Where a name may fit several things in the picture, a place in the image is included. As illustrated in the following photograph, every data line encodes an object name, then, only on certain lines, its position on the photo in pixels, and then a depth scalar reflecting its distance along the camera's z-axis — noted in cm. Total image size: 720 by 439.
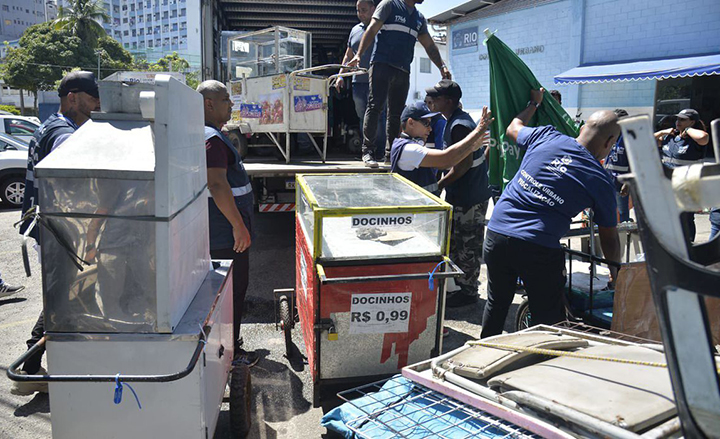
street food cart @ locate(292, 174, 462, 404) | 284
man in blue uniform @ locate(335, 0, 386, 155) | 652
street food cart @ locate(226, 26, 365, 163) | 635
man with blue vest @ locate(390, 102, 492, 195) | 364
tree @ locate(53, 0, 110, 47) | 4238
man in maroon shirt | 325
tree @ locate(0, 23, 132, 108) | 3622
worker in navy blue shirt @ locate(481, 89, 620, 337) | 291
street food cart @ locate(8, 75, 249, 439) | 190
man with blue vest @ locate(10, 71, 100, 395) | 325
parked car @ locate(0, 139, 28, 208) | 1020
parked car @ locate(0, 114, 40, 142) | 1317
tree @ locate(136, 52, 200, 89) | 5522
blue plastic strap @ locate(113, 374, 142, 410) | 190
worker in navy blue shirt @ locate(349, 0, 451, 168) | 554
